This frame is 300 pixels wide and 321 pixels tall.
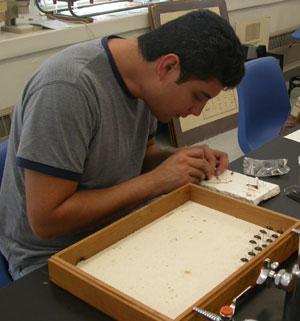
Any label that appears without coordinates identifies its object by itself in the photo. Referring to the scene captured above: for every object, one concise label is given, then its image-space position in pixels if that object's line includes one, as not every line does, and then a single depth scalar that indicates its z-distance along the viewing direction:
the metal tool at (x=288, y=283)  0.76
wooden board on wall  3.06
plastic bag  1.35
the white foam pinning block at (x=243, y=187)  1.17
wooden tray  0.80
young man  1.05
